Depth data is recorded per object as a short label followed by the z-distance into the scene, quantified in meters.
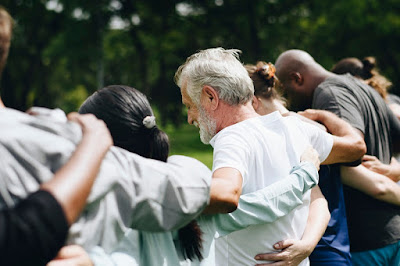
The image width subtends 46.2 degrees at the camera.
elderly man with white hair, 2.41
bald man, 3.30
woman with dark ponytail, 1.79
